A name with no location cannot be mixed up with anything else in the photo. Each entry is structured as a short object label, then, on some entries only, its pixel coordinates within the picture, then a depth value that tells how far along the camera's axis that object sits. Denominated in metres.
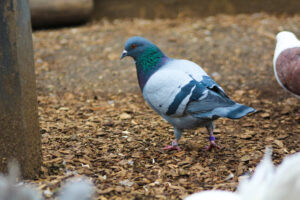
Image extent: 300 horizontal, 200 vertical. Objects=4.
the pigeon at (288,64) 8.09
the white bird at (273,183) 3.51
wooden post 4.91
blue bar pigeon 6.30
